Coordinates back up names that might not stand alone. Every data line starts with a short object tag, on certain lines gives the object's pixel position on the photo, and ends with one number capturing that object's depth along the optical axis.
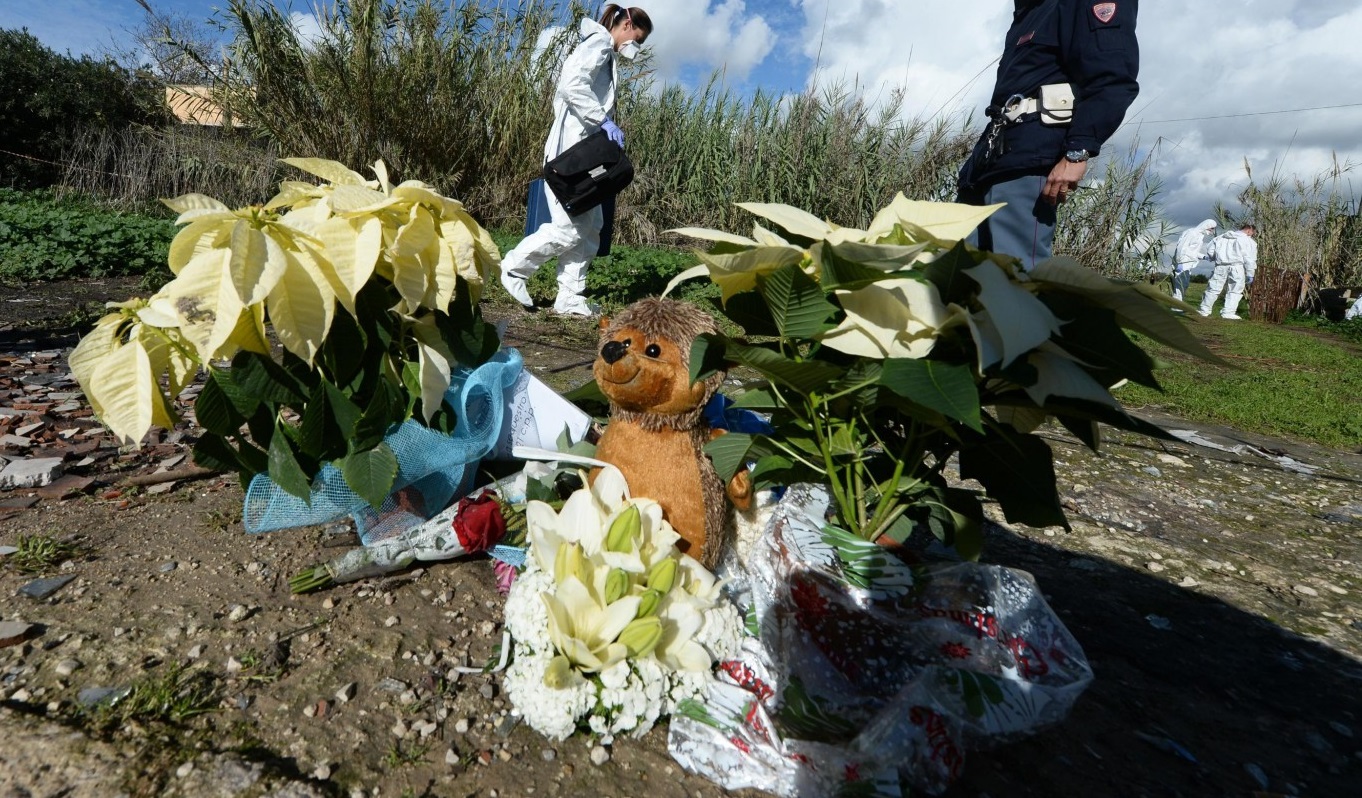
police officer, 2.71
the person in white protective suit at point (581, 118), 4.61
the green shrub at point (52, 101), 13.48
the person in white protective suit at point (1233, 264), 12.69
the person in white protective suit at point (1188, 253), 13.92
